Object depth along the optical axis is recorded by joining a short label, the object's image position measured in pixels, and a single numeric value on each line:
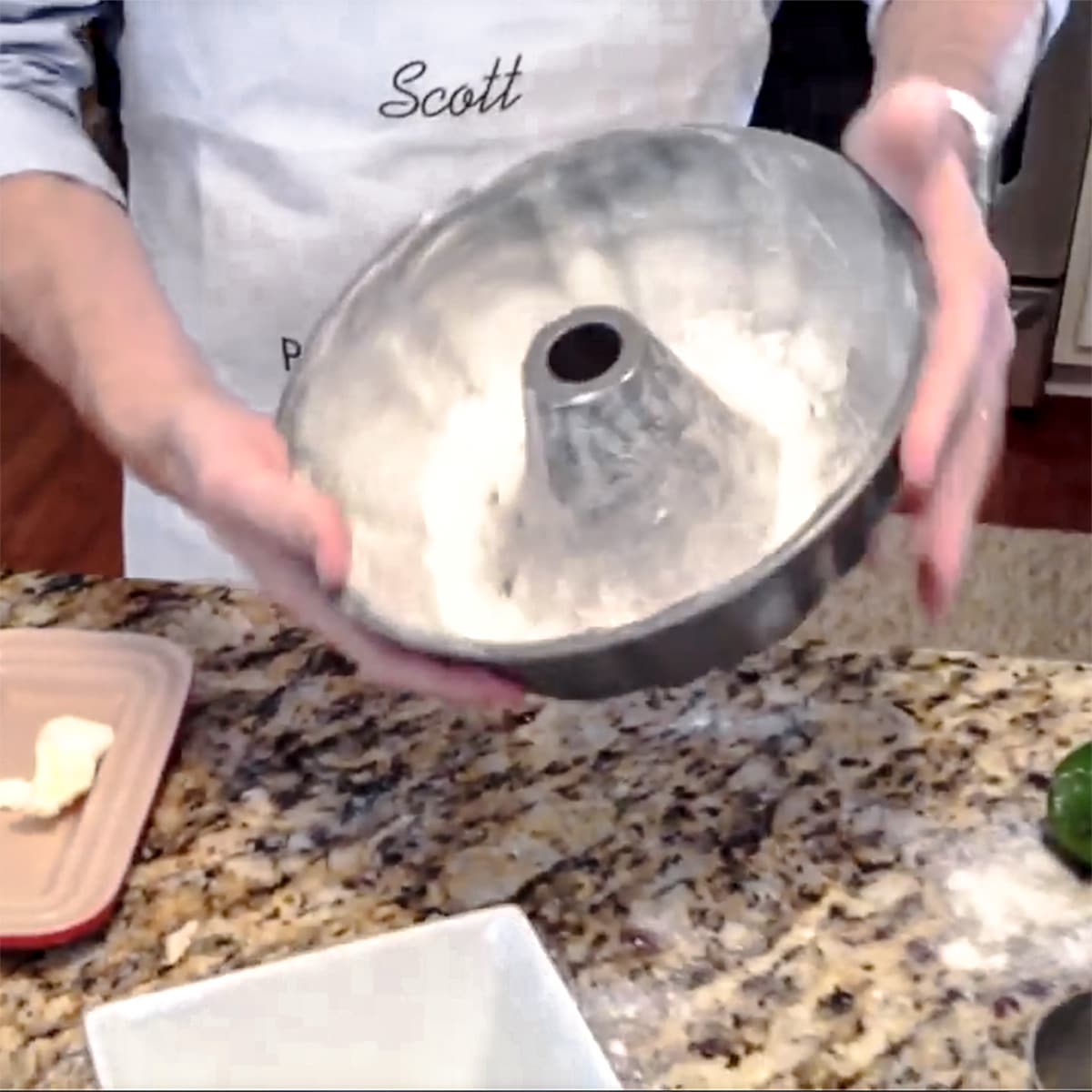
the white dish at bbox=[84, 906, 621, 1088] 0.47
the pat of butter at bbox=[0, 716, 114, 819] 0.61
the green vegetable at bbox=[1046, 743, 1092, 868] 0.56
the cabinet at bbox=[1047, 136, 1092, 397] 1.85
